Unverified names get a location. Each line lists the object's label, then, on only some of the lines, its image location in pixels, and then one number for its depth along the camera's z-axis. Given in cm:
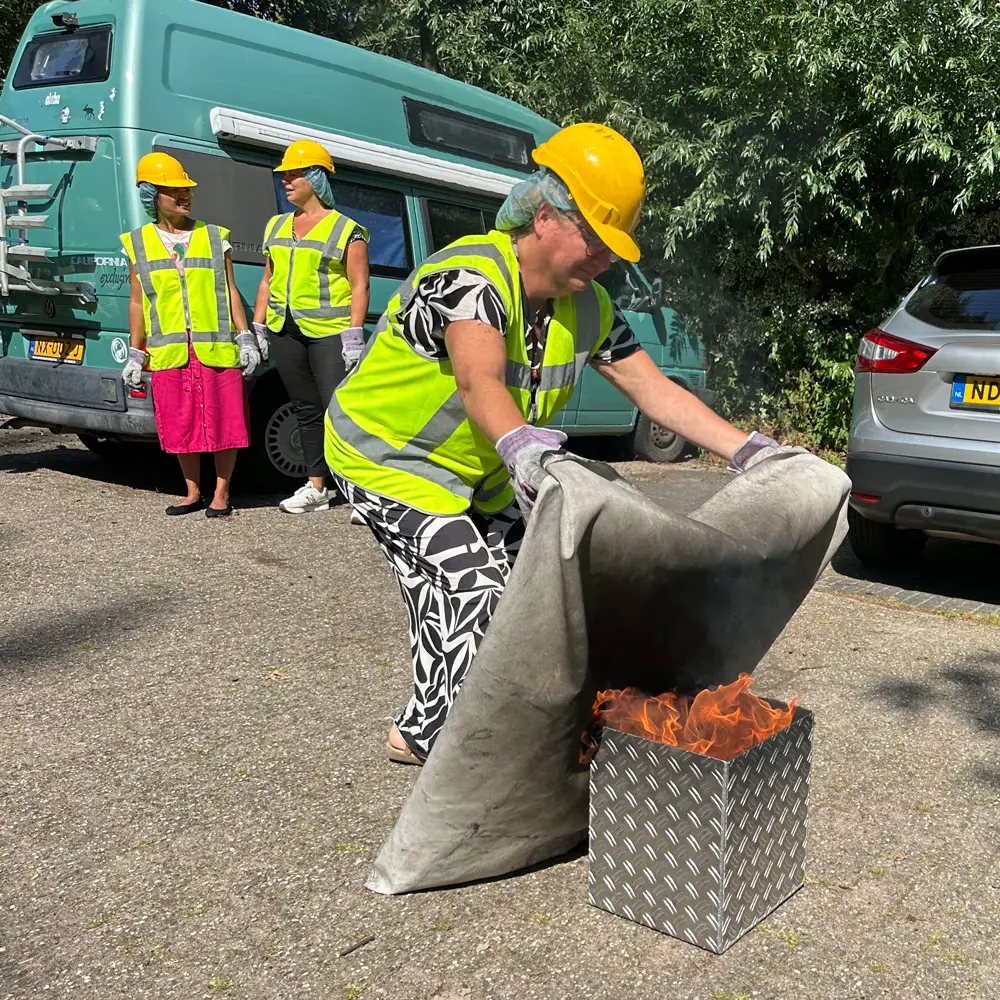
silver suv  535
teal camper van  693
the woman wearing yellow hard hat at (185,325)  671
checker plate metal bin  254
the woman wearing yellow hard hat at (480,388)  274
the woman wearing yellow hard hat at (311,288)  696
